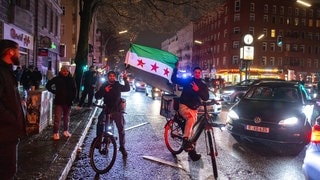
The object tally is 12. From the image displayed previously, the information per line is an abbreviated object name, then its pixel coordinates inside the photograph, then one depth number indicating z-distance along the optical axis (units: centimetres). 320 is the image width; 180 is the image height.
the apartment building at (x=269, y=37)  5647
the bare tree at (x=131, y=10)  1361
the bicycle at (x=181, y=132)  489
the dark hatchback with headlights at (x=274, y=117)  613
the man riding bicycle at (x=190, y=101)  534
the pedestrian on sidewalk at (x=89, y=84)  1226
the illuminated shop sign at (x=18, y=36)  1322
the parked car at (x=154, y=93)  1927
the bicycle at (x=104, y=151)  478
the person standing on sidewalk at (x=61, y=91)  629
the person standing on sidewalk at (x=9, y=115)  257
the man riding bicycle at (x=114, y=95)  534
